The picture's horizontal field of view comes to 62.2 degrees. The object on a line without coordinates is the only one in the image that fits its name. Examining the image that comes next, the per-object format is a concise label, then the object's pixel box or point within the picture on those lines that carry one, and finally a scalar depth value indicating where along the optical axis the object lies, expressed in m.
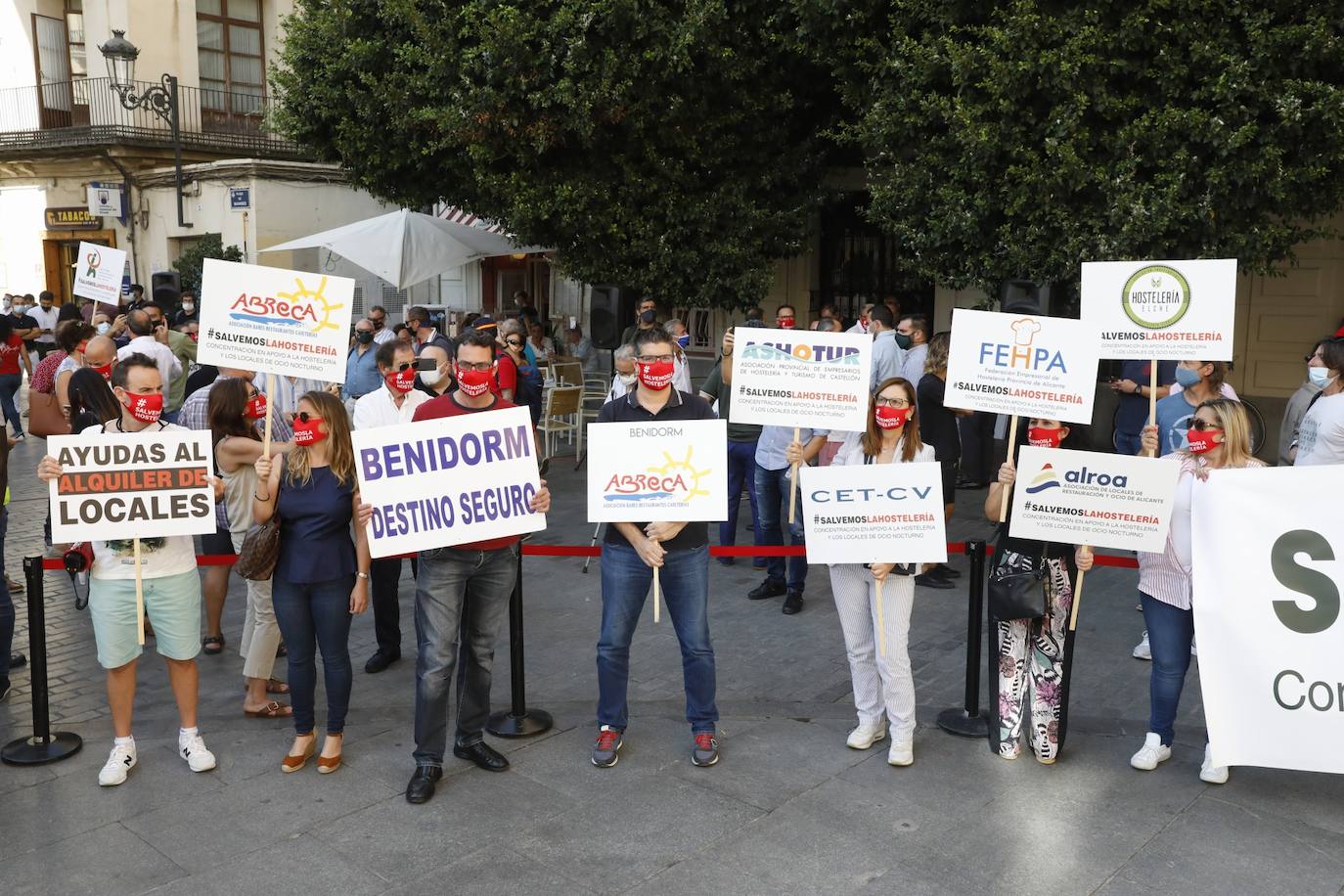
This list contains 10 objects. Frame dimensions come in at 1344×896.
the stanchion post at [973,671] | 5.48
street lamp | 20.95
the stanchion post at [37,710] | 5.16
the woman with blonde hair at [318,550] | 4.84
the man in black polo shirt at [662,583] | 5.05
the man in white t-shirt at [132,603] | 4.86
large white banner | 4.60
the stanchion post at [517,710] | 5.48
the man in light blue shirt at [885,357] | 9.43
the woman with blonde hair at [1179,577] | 4.85
